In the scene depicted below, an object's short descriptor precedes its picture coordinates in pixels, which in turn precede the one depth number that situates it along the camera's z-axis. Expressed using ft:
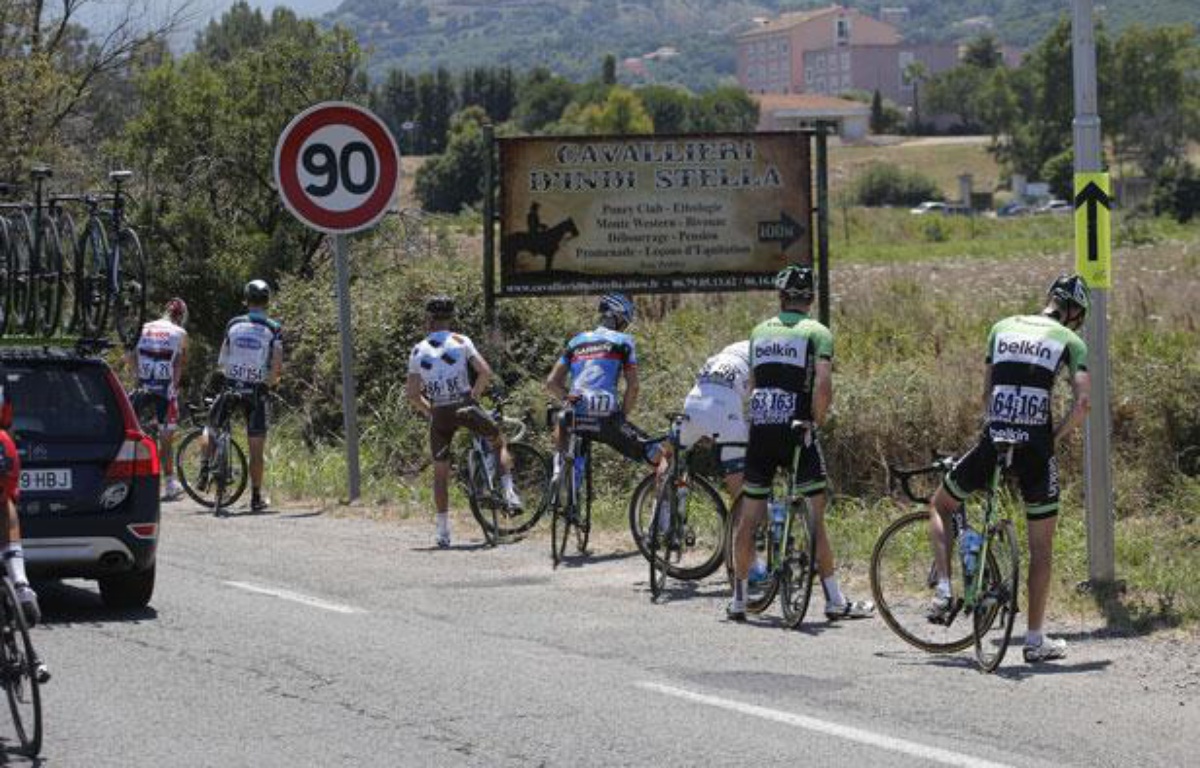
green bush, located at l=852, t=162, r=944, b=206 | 453.58
